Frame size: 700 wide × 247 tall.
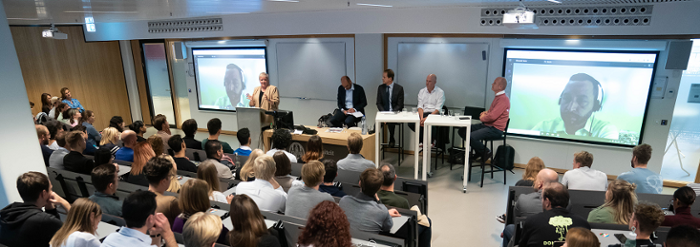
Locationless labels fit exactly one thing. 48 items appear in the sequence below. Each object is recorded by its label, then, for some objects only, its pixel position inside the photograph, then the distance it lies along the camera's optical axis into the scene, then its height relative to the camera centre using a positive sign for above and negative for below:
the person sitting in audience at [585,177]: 3.74 -1.13
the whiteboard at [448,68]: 6.31 -0.12
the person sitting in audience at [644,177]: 3.70 -1.12
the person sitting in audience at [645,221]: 2.44 -1.03
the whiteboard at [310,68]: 7.31 -0.10
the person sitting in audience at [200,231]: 2.31 -0.98
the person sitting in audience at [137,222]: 2.28 -0.94
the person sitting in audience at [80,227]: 2.27 -0.96
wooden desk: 5.73 -1.22
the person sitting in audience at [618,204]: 3.00 -1.12
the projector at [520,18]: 3.77 +0.41
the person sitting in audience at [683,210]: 2.91 -1.15
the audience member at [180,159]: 4.07 -0.97
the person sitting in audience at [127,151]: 4.54 -0.99
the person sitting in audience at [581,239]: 2.18 -1.01
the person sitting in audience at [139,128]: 5.46 -0.87
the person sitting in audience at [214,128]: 4.72 -0.76
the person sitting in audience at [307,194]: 3.02 -1.02
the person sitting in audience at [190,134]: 4.94 -0.88
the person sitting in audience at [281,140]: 4.41 -0.87
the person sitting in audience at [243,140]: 4.69 -0.92
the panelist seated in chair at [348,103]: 6.58 -0.70
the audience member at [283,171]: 3.60 -1.00
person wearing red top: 5.55 -0.83
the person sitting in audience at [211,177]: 3.23 -0.94
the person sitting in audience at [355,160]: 4.11 -1.03
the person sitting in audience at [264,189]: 3.18 -1.03
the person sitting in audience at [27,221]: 2.57 -1.01
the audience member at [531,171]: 3.81 -1.10
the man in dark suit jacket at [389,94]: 6.43 -0.54
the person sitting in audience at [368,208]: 2.78 -1.05
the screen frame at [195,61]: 8.08 +0.09
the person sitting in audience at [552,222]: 2.70 -1.12
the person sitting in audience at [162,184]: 2.92 -0.92
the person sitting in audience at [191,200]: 2.70 -0.93
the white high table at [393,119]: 5.38 -0.79
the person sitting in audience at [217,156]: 3.95 -0.97
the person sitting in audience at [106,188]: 2.99 -0.96
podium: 6.34 -0.92
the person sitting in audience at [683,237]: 2.22 -1.03
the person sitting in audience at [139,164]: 3.80 -0.96
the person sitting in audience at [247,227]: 2.29 -0.97
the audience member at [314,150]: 4.28 -0.95
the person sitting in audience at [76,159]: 3.95 -0.93
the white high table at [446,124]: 5.17 -0.83
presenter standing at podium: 6.79 -0.56
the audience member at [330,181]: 3.39 -1.05
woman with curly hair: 2.04 -0.87
